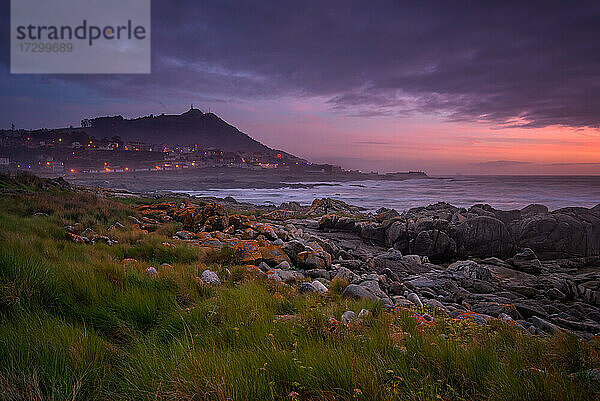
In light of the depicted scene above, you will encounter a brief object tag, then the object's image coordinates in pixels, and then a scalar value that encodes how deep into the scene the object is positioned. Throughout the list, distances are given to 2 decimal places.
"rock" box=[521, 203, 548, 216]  20.55
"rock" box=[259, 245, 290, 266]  7.11
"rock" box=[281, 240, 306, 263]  7.77
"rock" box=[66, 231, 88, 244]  6.51
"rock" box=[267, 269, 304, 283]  5.57
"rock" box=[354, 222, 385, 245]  14.81
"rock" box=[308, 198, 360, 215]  26.07
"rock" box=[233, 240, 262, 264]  6.60
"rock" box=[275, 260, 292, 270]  6.83
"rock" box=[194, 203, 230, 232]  10.73
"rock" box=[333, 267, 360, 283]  6.65
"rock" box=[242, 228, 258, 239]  9.52
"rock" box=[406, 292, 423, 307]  5.64
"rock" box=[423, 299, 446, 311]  5.88
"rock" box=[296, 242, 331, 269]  7.39
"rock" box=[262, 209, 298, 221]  19.98
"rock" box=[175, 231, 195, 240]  9.10
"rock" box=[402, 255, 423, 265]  10.25
